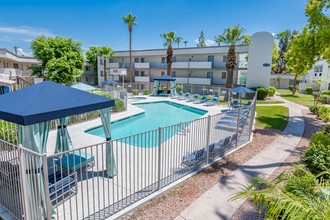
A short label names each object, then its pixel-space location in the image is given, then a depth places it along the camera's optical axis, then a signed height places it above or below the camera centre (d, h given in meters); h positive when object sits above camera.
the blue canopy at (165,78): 27.40 +0.11
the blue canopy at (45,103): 4.22 -0.67
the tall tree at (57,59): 25.27 +2.35
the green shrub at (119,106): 17.12 -2.47
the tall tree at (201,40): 85.86 +17.60
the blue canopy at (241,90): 17.97 -0.84
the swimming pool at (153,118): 14.05 -3.50
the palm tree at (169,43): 33.75 +6.19
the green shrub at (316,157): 6.16 -2.38
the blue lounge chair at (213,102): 22.62 -2.51
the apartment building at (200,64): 27.62 +2.83
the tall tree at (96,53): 41.34 +5.33
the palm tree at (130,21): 35.28 +10.13
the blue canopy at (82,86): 13.77 -0.64
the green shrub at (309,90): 39.41 -1.51
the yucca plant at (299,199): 2.73 -1.85
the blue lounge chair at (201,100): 24.21 -2.50
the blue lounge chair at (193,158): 6.95 -2.78
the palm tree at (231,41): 26.64 +5.44
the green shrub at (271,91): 28.02 -1.35
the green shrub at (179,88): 32.61 -1.42
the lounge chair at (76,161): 6.47 -2.77
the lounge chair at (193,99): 25.48 -2.46
